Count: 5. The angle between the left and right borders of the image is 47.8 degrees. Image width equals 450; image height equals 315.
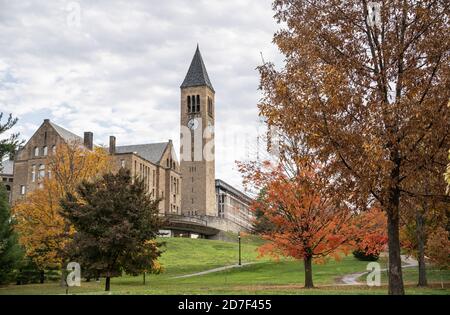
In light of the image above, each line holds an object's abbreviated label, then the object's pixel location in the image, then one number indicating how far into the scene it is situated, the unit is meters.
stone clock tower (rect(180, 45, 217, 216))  111.56
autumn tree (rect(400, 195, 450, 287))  29.02
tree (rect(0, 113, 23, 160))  29.47
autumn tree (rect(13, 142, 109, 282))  33.97
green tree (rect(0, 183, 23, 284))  33.85
